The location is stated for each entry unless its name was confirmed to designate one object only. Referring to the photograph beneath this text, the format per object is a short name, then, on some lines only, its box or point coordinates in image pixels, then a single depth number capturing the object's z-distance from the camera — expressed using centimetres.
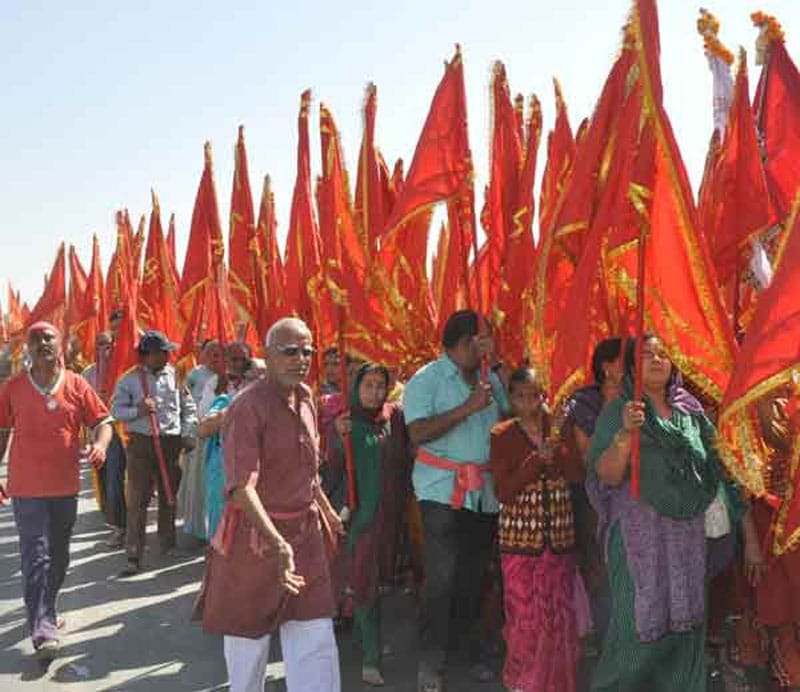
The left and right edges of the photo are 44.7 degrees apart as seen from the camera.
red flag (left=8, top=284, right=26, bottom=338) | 2521
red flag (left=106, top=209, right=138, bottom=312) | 829
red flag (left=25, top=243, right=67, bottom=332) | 1081
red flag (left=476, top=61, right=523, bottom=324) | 592
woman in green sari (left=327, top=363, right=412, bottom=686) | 491
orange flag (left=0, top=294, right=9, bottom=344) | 2643
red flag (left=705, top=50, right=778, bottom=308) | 501
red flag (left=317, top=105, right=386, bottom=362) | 602
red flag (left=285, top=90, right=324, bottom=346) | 636
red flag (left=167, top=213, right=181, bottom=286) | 1155
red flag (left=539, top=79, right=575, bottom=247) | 615
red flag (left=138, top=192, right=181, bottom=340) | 1011
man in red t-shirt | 523
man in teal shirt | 454
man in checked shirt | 772
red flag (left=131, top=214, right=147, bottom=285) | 994
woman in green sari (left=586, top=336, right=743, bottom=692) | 362
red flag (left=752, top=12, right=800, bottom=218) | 526
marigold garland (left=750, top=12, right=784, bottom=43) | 527
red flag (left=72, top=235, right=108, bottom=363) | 1146
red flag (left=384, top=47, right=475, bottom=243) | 516
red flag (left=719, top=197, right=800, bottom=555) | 335
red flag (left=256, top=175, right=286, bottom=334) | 784
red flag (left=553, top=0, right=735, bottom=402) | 370
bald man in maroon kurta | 366
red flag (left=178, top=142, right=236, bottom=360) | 784
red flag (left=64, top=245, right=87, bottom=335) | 1339
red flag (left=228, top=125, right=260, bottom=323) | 791
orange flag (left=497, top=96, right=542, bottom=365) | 551
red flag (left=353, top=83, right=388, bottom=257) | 680
